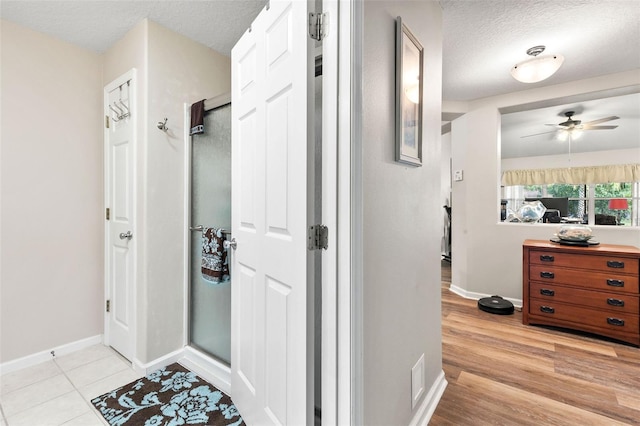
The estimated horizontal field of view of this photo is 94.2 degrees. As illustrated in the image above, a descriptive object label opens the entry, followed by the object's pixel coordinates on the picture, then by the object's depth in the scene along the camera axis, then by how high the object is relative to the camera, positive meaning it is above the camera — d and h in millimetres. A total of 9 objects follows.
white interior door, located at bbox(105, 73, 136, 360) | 2146 -19
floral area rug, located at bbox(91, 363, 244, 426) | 1577 -1102
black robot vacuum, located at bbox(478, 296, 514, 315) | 3086 -992
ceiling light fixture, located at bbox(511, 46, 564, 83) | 2279 +1135
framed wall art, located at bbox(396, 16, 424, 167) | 1240 +523
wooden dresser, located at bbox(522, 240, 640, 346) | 2424 -668
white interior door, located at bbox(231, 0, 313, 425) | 1089 -26
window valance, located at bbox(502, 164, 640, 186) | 5789 +787
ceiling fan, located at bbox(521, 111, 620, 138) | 4004 +1215
